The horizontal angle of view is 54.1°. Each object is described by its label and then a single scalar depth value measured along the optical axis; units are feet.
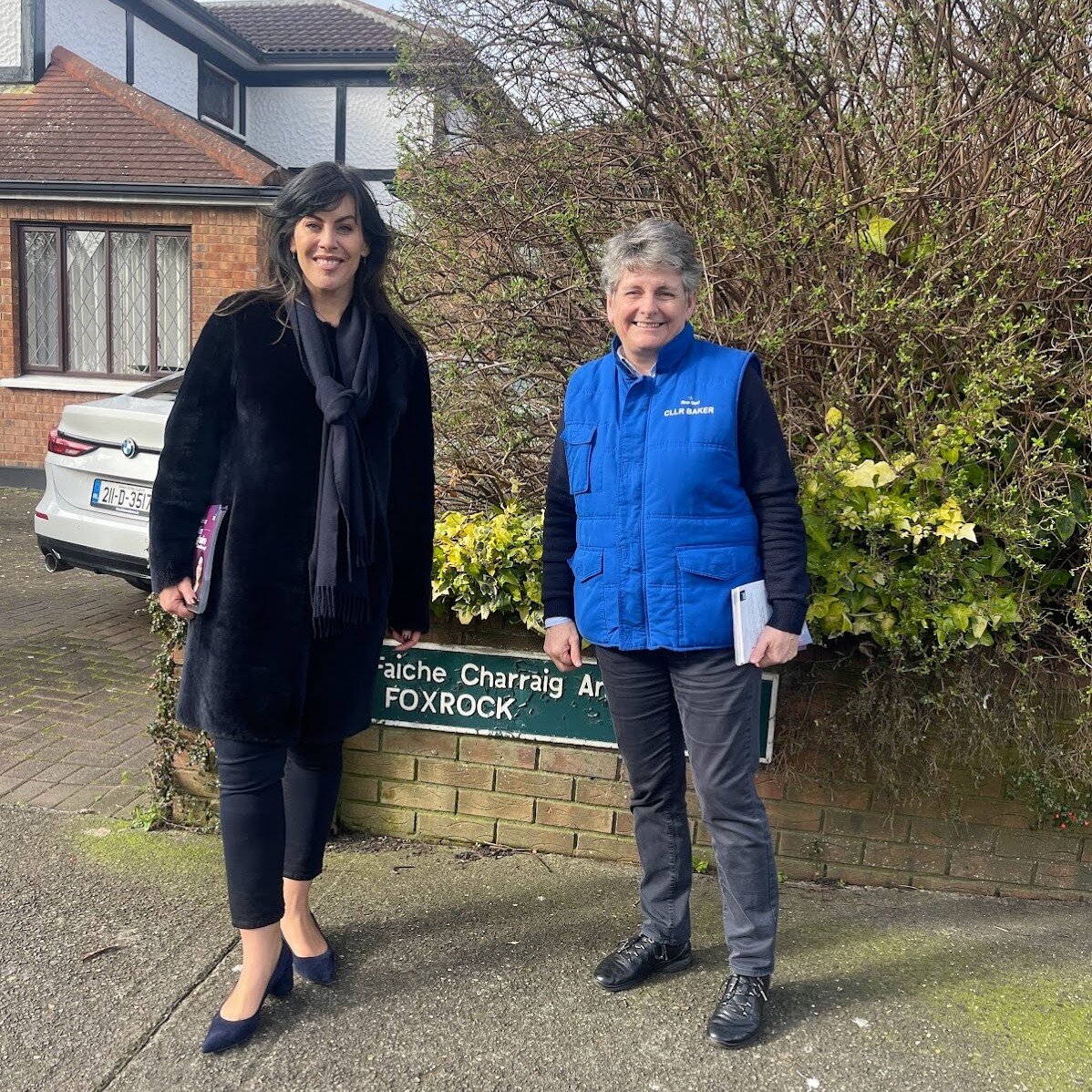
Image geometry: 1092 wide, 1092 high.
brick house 40.37
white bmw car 17.61
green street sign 10.71
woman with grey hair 7.75
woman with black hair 7.90
